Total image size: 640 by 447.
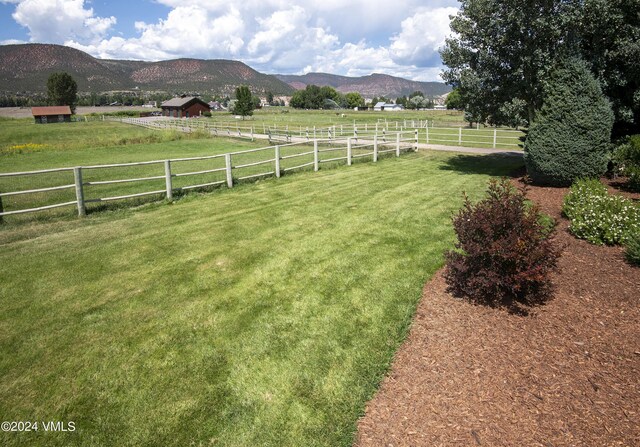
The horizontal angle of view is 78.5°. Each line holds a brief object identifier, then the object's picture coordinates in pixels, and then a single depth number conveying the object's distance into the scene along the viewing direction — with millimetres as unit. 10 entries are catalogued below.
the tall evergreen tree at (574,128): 11242
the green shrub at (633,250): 5914
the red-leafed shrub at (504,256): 4770
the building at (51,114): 83625
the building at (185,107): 93375
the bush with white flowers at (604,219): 6676
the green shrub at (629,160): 10100
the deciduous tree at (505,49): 12078
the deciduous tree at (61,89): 104812
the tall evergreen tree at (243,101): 71062
